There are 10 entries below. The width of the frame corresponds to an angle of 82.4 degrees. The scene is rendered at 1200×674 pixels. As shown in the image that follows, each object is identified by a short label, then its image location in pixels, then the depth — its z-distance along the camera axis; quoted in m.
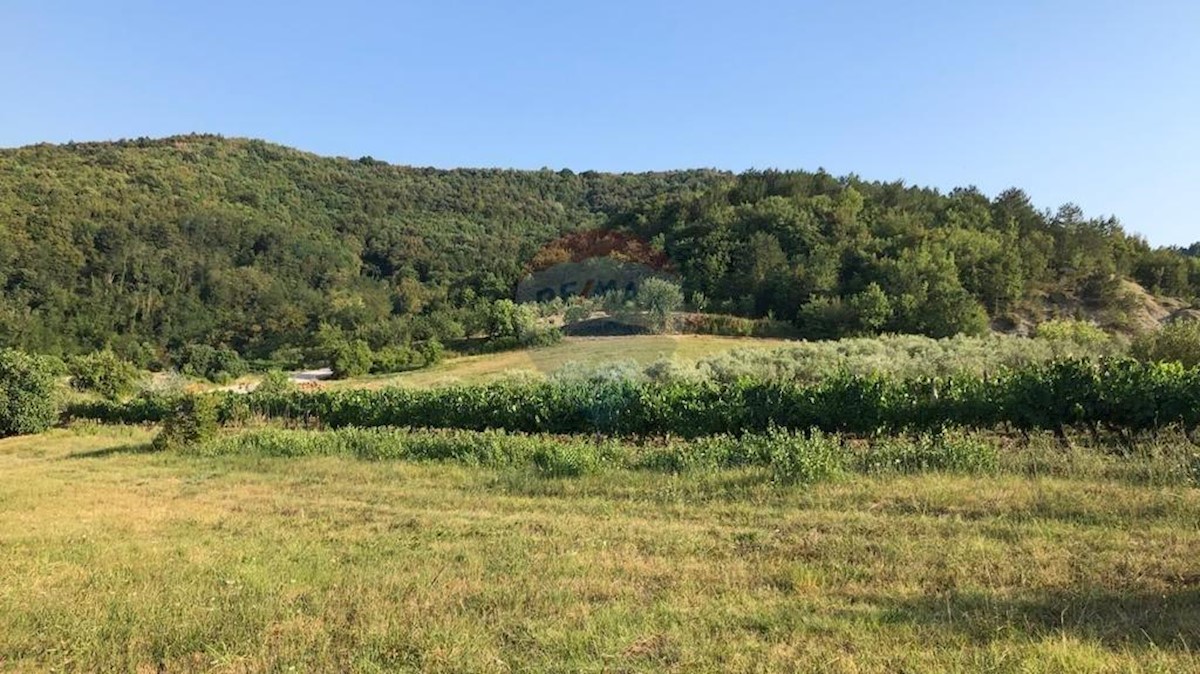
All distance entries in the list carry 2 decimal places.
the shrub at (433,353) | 51.92
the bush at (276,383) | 34.60
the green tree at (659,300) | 39.88
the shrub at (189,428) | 18.20
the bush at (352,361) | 53.09
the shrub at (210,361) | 71.69
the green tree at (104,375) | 44.21
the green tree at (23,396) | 27.47
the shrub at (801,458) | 9.00
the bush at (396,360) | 52.72
